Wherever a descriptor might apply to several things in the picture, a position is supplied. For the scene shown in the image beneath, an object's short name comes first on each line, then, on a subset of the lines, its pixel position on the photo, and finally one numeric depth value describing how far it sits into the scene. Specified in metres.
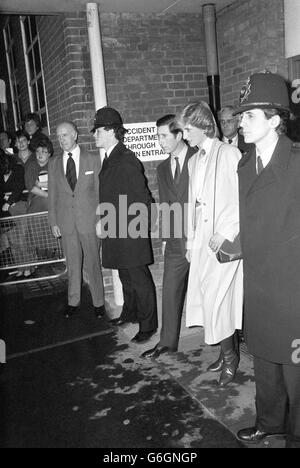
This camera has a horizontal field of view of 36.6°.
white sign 5.60
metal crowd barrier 6.18
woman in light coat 3.21
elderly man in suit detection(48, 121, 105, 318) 4.95
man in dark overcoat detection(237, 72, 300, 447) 2.34
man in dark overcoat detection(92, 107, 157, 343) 4.27
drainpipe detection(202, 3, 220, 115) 5.61
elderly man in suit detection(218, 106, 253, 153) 5.00
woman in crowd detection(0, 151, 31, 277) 6.32
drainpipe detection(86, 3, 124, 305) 4.99
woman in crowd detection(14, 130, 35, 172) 7.18
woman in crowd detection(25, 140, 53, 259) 6.24
